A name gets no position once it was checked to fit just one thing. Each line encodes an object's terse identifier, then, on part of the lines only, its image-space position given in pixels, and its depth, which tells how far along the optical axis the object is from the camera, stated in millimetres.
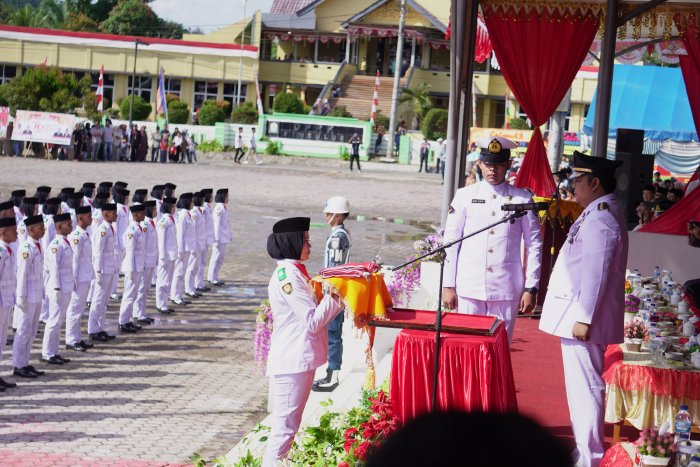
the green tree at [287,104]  49438
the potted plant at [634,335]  6812
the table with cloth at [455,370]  5582
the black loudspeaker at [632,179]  15750
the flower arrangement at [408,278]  10312
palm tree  49312
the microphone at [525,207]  4988
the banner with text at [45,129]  35969
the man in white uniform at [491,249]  6789
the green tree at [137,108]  49281
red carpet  6898
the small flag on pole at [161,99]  42859
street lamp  44719
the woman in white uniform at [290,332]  5828
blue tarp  24736
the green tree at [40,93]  42250
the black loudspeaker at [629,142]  16922
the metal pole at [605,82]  11406
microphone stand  5040
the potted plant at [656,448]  4848
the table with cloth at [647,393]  6180
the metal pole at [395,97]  44719
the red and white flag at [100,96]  43200
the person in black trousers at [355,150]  38344
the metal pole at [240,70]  53225
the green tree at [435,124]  45812
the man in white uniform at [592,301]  5629
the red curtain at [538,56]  11891
